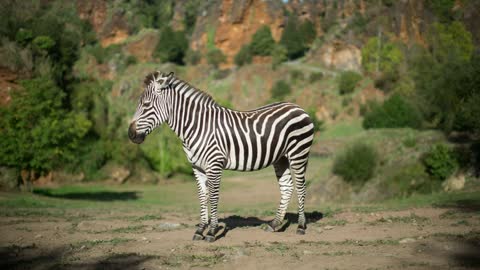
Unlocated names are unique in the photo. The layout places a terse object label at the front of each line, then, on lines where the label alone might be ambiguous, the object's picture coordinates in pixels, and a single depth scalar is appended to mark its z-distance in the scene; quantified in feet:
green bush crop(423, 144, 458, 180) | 59.21
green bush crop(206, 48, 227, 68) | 304.50
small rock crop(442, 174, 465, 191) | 57.00
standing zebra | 26.99
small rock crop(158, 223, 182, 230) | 30.89
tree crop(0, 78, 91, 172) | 71.82
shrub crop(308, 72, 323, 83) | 224.20
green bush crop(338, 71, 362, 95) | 202.28
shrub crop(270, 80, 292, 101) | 220.41
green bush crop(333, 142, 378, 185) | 65.36
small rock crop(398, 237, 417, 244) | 24.38
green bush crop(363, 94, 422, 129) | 115.96
